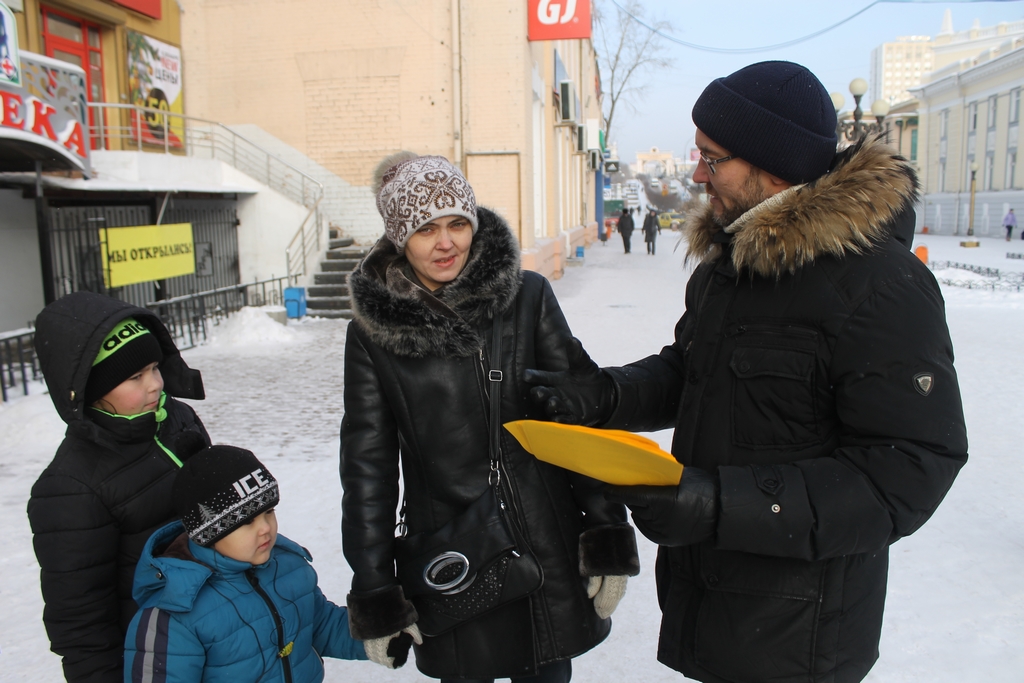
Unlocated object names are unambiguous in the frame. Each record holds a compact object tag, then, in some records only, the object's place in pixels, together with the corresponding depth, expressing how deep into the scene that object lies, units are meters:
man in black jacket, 1.37
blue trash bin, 12.76
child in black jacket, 1.92
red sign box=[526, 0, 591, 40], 14.02
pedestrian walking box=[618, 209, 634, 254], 28.33
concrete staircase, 13.80
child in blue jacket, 1.82
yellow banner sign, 9.53
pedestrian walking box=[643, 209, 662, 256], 28.61
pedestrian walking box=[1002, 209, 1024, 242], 38.00
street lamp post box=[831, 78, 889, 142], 15.90
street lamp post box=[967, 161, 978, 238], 44.47
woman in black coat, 1.94
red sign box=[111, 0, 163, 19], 13.59
